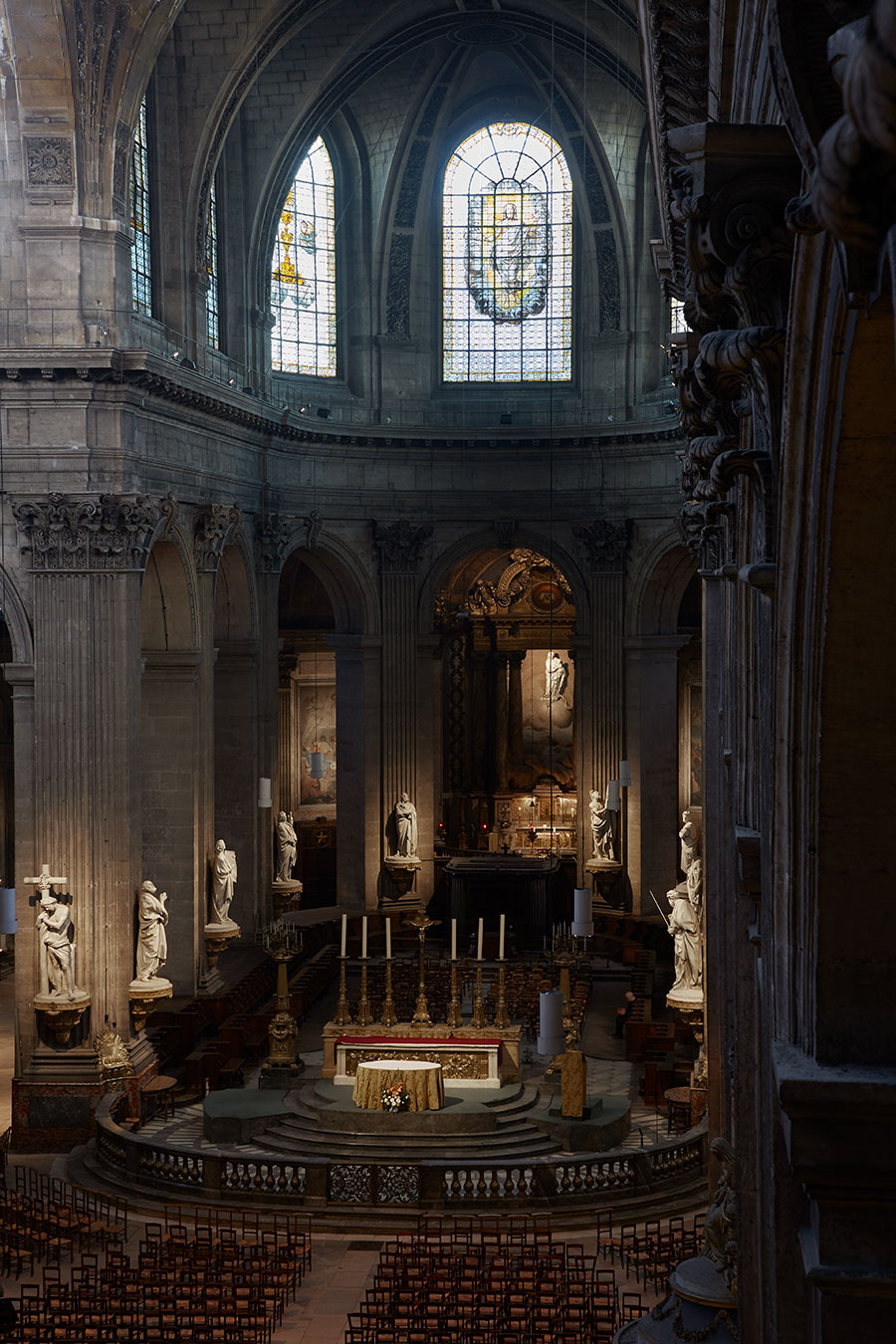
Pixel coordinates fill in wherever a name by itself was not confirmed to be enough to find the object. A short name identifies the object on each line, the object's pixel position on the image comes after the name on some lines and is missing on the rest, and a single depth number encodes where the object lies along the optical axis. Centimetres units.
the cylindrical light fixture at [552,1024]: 1878
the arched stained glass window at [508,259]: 3400
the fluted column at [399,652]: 3309
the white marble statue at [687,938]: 2212
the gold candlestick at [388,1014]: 2195
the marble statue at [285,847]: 3088
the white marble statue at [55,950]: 2148
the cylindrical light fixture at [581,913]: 2386
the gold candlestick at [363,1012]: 2238
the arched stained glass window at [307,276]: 3259
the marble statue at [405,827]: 3272
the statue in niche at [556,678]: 3884
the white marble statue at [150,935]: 2242
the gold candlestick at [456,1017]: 2191
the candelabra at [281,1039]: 2265
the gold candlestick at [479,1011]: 2167
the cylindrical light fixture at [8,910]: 2031
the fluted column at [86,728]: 2200
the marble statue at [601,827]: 3238
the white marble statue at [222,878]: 2650
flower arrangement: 2055
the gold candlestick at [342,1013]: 2234
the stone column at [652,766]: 3278
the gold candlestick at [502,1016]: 2222
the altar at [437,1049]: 2158
